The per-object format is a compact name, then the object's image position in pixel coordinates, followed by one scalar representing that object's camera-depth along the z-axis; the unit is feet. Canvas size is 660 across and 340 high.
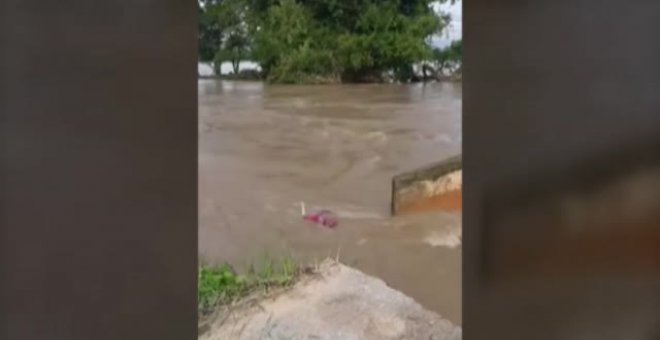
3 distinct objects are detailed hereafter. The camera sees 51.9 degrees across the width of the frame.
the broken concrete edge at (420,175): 13.76
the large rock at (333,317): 8.37
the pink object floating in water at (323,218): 13.20
